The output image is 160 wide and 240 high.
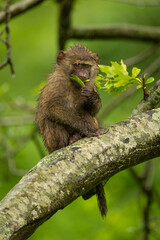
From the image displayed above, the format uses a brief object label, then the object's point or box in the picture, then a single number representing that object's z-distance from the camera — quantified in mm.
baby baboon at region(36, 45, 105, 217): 9969
